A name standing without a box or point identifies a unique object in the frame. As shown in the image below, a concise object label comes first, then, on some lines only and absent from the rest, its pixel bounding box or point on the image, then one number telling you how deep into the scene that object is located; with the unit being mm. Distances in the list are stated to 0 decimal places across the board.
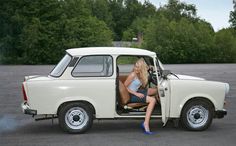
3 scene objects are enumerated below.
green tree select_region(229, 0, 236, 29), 107650
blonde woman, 9180
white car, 8867
